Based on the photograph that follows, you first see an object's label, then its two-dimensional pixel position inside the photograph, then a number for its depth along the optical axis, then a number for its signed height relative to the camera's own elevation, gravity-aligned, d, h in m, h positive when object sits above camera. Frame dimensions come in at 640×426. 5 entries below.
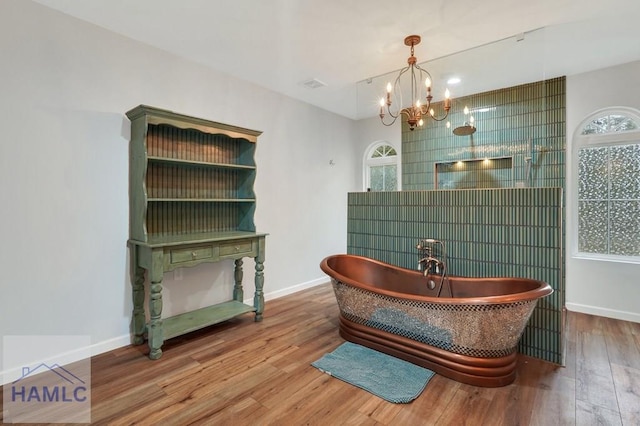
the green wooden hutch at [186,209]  2.53 +0.04
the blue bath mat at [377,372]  2.05 -1.17
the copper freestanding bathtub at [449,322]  2.11 -0.82
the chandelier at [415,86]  2.73 +1.47
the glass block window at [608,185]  3.33 +0.34
